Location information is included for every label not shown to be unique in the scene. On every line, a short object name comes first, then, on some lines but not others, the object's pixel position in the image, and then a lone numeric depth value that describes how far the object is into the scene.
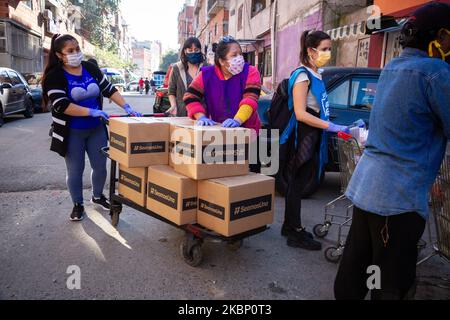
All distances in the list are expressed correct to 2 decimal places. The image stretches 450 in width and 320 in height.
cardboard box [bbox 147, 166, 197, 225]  2.98
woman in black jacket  3.70
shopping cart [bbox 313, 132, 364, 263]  3.17
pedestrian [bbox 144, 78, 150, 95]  39.48
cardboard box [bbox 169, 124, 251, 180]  2.86
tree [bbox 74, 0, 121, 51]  43.94
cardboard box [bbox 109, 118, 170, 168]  3.12
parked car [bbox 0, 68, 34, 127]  11.05
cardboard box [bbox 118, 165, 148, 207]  3.36
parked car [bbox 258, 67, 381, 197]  5.14
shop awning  8.62
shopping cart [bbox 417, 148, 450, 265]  2.44
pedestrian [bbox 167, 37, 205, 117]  4.29
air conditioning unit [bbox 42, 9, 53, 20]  28.61
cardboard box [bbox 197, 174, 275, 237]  2.85
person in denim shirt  1.75
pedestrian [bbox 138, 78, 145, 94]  43.56
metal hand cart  2.98
